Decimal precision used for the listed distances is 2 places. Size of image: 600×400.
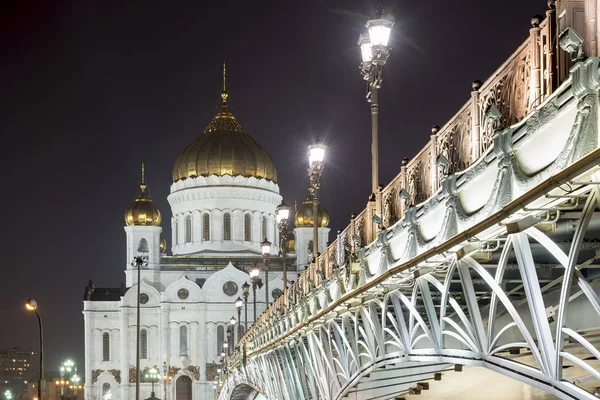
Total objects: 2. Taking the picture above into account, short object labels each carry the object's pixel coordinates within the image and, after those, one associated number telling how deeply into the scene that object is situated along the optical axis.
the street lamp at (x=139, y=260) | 51.97
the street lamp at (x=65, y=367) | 120.62
